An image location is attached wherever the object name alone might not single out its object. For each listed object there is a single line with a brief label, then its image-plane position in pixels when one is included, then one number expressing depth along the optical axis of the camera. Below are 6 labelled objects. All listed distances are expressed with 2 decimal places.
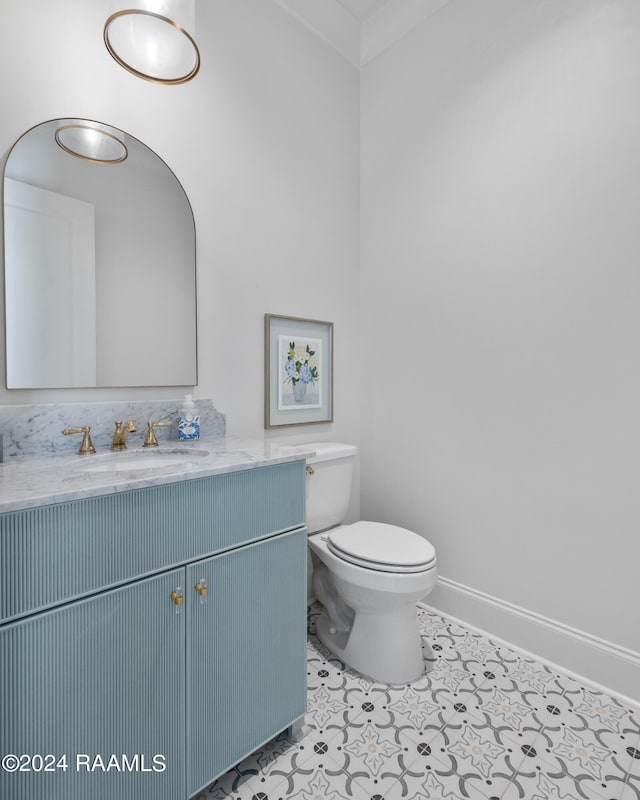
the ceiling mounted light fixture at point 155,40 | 1.15
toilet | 1.50
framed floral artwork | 1.93
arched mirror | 1.27
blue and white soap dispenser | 1.53
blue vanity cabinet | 0.82
